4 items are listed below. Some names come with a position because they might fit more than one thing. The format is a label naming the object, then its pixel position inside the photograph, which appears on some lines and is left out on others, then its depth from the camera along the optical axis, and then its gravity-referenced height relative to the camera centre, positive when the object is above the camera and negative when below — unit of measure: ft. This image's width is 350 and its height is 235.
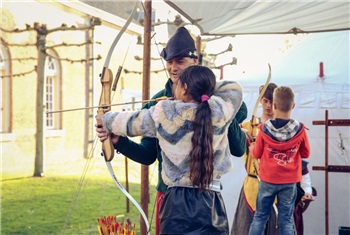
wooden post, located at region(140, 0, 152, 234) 10.05 +0.97
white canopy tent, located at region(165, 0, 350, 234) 11.15 +1.48
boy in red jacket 9.22 -0.84
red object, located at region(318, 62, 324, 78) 14.33 +1.40
